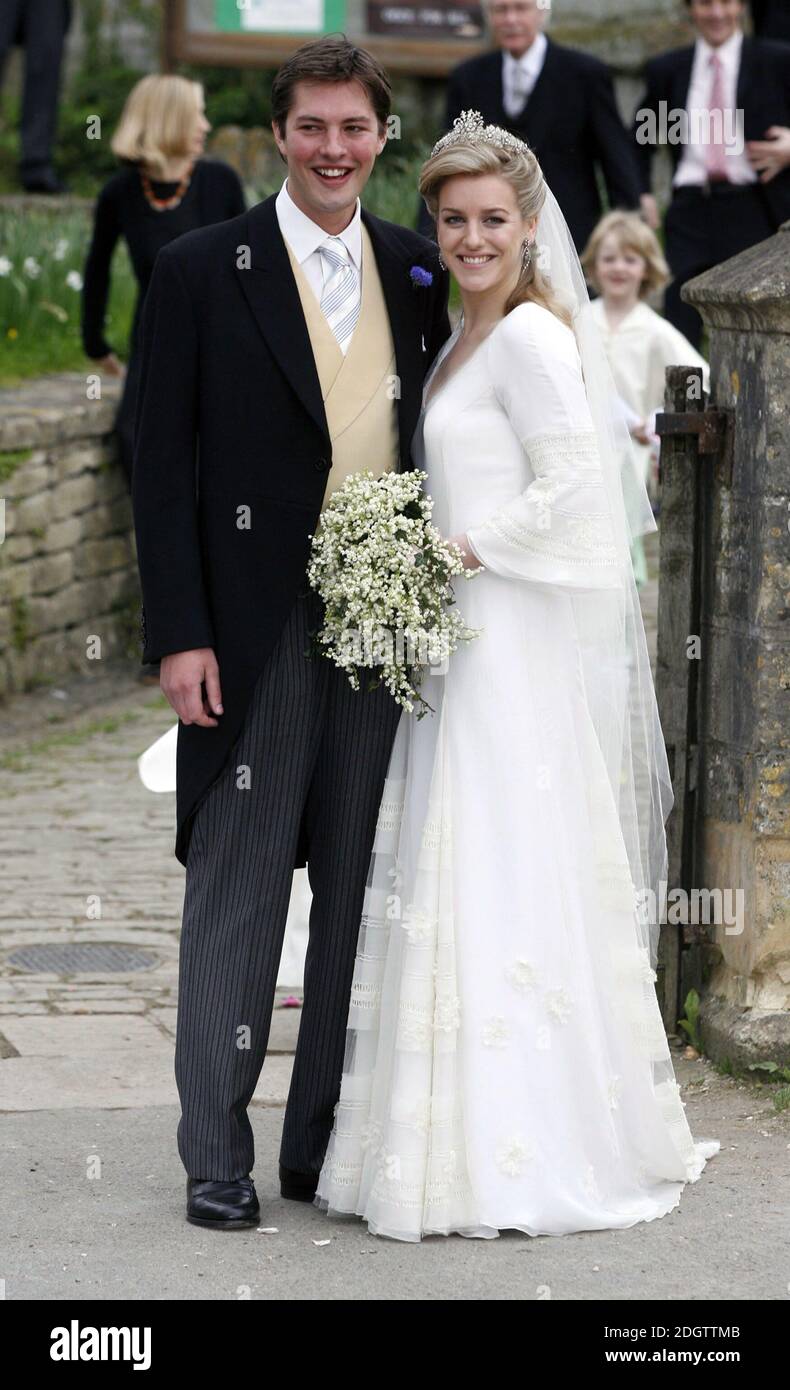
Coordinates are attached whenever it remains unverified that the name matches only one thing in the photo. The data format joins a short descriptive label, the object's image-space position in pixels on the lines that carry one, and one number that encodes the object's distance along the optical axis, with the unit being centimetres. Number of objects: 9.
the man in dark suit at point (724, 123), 1709
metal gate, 935
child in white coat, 1636
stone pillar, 896
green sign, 2412
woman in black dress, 1695
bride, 770
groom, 765
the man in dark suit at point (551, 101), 1675
